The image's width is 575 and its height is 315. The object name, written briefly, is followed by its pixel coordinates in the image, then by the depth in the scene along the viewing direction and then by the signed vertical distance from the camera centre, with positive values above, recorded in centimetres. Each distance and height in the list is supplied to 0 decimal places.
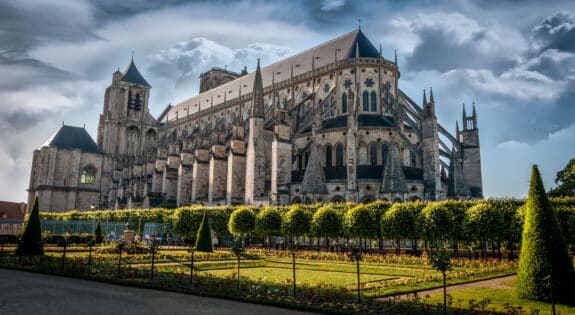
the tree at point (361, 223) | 2838 +27
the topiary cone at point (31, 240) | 2084 -89
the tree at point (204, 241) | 2838 -107
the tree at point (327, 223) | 2950 +25
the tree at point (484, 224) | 2405 +29
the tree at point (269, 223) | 3203 +20
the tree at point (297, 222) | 3070 +28
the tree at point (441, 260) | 994 -73
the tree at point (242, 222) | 3331 +25
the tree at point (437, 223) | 2567 +32
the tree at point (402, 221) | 2691 +43
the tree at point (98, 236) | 3309 -101
